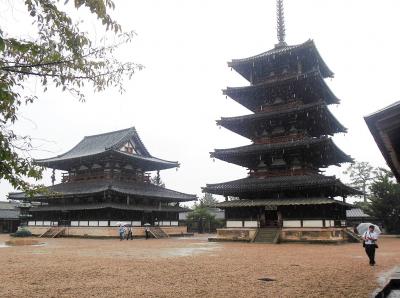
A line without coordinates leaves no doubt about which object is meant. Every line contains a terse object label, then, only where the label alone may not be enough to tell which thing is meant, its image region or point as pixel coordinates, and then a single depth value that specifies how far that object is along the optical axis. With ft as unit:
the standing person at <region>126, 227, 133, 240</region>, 114.01
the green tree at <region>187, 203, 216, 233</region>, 179.52
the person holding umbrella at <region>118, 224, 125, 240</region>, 108.37
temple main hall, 125.29
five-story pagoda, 94.68
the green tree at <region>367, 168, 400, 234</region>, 139.33
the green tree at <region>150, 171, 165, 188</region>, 242.97
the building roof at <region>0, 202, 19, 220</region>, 180.43
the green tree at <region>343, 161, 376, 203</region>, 244.42
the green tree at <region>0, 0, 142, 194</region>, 16.96
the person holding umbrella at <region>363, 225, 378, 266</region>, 46.50
